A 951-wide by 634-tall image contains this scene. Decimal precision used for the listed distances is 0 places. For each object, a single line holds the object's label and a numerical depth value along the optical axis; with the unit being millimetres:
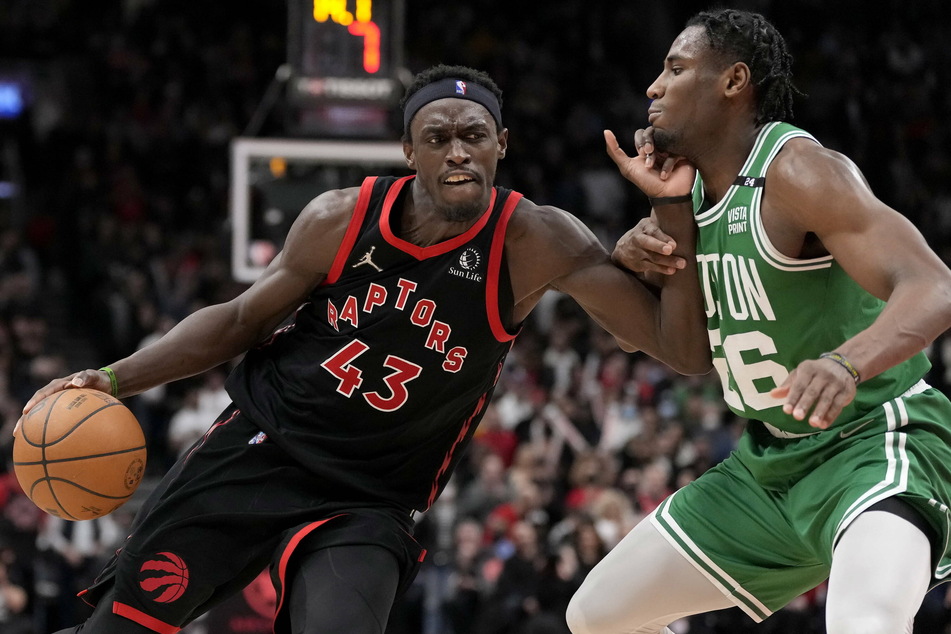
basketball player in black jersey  8234
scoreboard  18734
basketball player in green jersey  6613
